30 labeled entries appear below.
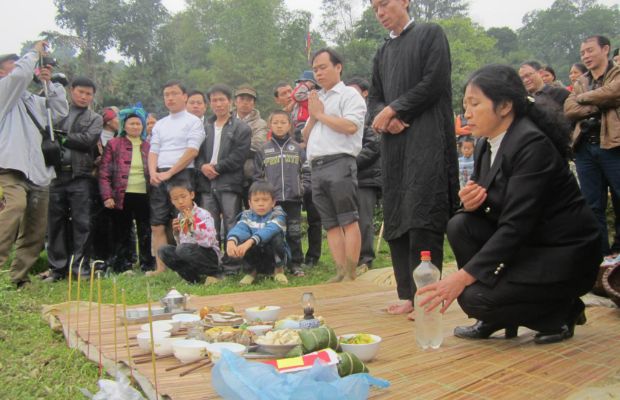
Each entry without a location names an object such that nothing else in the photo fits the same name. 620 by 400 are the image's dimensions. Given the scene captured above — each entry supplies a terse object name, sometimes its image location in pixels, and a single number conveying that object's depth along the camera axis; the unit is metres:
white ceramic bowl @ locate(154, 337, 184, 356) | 2.71
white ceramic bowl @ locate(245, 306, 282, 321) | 3.28
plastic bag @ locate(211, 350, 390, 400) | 1.90
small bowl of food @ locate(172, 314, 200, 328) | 3.13
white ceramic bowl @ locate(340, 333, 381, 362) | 2.53
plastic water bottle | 2.75
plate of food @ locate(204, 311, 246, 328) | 3.07
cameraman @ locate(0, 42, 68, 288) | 5.05
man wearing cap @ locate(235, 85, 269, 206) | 6.66
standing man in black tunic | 3.49
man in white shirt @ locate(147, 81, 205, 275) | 5.97
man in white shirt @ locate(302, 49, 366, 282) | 4.71
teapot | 3.61
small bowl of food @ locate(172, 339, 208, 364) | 2.59
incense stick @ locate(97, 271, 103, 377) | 2.69
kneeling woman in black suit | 2.64
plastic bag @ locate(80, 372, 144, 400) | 2.11
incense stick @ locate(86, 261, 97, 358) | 2.94
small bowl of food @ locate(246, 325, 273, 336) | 2.91
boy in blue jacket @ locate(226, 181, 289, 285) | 5.32
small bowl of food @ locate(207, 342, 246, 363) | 2.48
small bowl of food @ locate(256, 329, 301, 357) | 2.54
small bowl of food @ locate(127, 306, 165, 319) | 3.52
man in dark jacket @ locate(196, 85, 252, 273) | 5.91
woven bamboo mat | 2.17
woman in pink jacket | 6.14
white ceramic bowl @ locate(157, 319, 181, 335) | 3.04
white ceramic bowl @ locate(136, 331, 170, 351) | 2.76
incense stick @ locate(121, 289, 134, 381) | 2.47
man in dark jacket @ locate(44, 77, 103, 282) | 5.79
